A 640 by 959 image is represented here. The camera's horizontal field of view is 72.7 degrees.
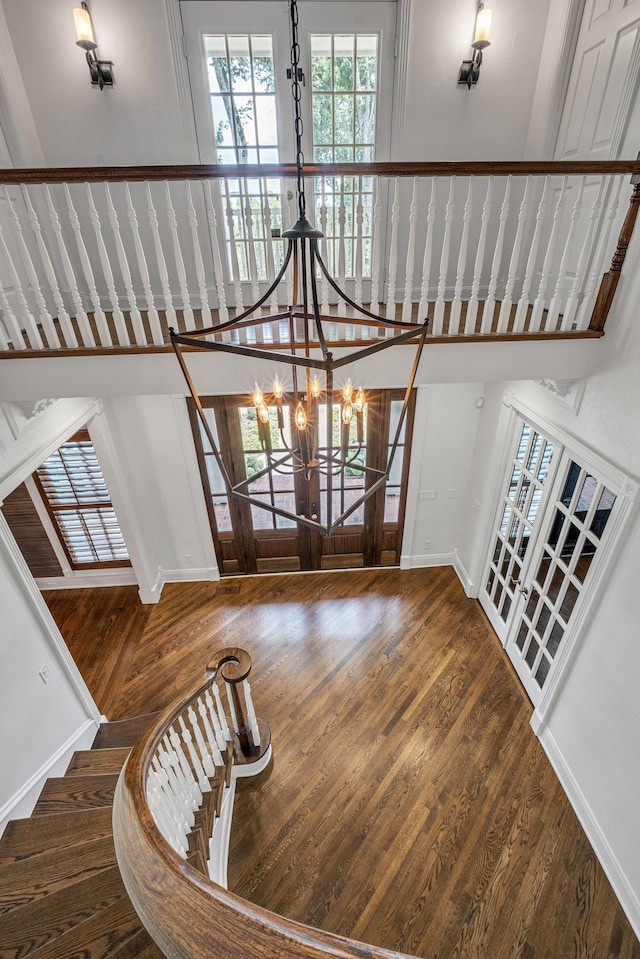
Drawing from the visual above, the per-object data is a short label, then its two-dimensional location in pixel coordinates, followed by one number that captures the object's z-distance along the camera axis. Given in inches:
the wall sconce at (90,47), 109.8
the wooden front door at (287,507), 163.3
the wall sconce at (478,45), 115.6
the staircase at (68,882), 62.4
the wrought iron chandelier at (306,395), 46.9
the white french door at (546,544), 103.3
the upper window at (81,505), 167.6
